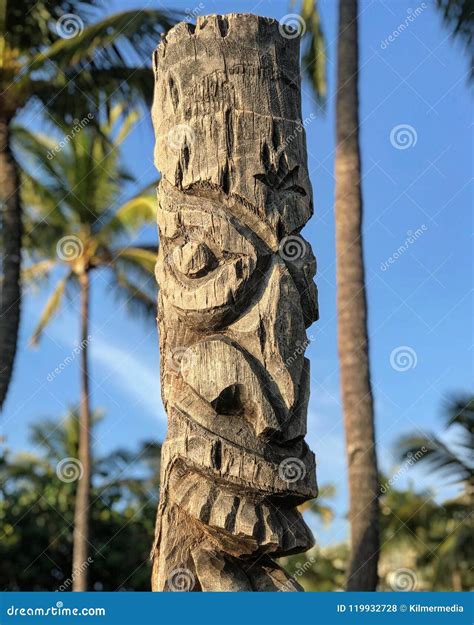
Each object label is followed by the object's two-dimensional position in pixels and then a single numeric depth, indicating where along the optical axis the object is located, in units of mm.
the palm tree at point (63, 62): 13492
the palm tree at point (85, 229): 19266
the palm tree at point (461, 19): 13539
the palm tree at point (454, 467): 19109
